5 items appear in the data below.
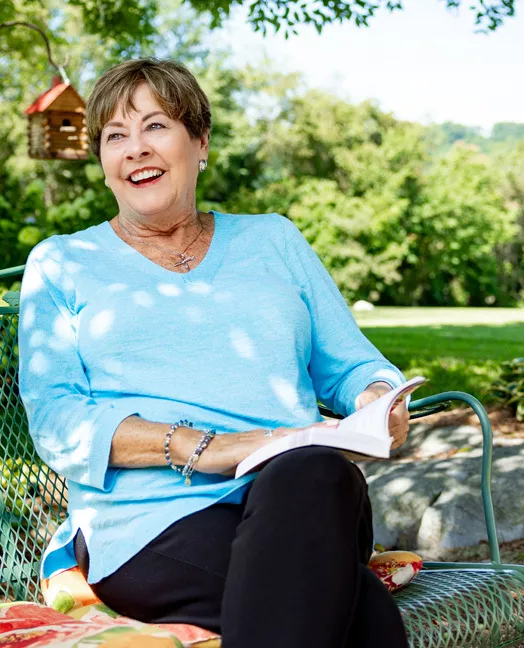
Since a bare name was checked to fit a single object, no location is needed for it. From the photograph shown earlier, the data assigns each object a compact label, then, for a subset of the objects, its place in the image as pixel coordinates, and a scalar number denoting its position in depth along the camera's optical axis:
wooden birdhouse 6.68
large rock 3.86
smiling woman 1.55
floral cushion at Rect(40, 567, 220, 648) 1.67
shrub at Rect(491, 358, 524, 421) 5.80
